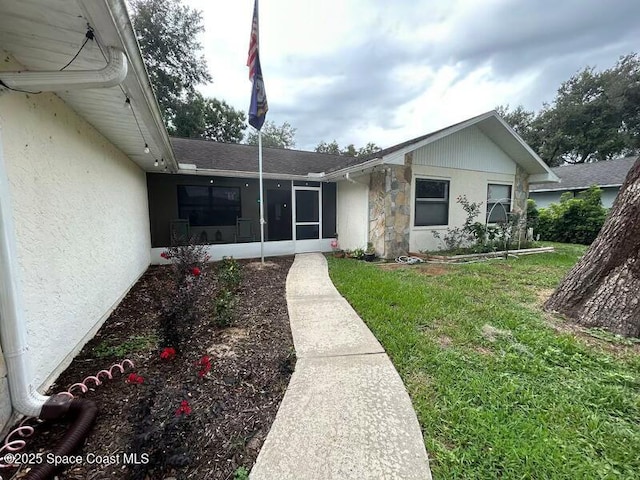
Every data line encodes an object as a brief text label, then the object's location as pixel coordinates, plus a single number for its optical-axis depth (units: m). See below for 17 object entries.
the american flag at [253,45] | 6.36
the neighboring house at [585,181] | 13.97
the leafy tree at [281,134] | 32.25
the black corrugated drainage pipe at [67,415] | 1.39
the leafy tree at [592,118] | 21.22
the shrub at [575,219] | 10.55
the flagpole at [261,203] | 6.91
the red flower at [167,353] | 2.38
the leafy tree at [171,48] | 15.58
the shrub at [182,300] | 2.64
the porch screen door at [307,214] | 8.76
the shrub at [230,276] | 5.00
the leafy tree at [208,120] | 17.89
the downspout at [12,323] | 1.68
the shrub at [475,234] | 8.25
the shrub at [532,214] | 11.38
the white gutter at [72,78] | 1.79
